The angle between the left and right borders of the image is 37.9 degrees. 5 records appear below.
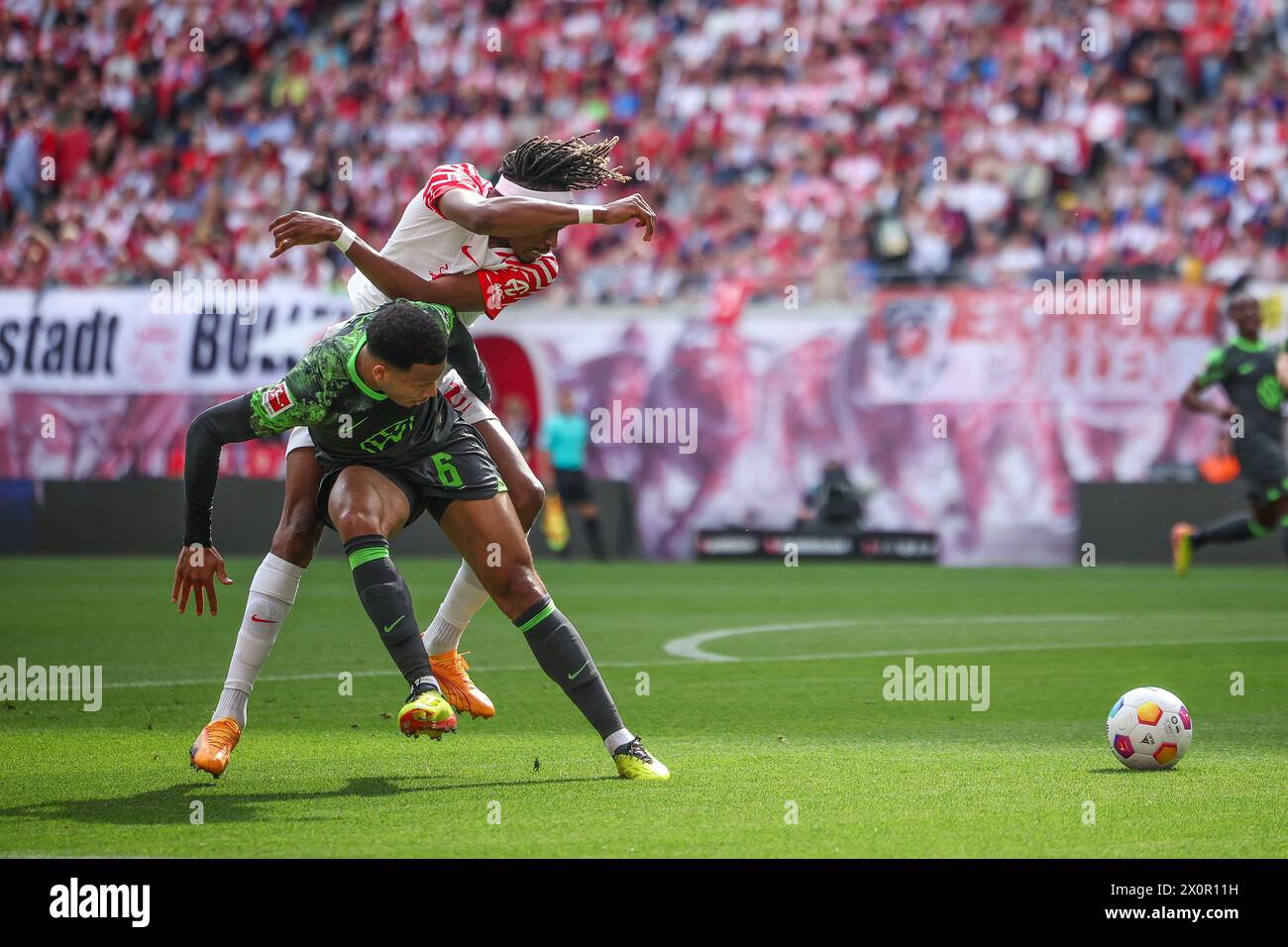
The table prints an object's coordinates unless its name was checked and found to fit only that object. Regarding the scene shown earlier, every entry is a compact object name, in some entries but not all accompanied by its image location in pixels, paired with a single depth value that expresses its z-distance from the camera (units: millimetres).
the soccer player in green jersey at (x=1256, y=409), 15055
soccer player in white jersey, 6848
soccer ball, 6703
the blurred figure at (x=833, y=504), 21000
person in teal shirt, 21109
